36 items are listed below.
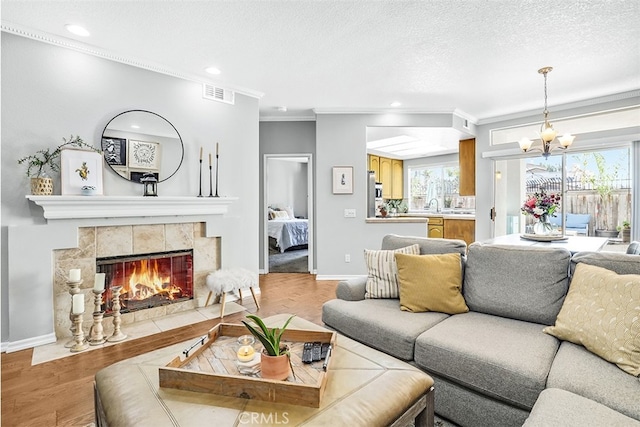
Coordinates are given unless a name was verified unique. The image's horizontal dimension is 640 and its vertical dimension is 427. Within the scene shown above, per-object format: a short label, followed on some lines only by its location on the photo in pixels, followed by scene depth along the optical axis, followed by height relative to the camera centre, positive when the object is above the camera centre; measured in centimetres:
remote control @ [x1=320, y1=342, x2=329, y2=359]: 150 -68
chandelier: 356 +86
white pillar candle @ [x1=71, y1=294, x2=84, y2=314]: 259 -75
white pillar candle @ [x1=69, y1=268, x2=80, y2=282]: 265 -53
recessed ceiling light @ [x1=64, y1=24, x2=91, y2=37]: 262 +151
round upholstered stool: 343 -78
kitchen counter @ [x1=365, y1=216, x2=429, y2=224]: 490 -16
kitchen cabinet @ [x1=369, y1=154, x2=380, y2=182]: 743 +108
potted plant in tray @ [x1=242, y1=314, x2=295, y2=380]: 128 -59
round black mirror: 310 +67
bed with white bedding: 722 -51
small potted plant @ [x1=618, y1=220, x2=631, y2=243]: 432 -30
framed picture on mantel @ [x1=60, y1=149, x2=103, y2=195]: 278 +36
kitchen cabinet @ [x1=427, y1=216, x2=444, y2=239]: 690 -38
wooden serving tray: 118 -68
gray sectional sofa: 126 -71
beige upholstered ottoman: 109 -70
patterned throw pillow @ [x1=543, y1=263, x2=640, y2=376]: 142 -52
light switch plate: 497 -5
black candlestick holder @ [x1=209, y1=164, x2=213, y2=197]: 377 +34
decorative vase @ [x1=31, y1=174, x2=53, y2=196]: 260 +20
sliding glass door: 446 +34
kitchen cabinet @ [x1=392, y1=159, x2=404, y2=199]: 818 +80
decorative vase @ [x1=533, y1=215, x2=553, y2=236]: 357 -19
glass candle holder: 139 -62
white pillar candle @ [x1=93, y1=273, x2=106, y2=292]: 274 -62
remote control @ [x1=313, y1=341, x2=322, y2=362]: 148 -67
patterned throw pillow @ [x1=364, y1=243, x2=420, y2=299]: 245 -49
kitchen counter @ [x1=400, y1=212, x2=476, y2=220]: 646 -12
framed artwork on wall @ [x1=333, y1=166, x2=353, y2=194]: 494 +48
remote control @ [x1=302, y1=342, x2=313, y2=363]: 146 -67
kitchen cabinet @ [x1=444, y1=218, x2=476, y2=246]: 629 -40
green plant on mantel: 266 +43
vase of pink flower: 352 +0
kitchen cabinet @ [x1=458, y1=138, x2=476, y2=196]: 592 +81
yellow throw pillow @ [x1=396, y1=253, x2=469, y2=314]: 219 -52
